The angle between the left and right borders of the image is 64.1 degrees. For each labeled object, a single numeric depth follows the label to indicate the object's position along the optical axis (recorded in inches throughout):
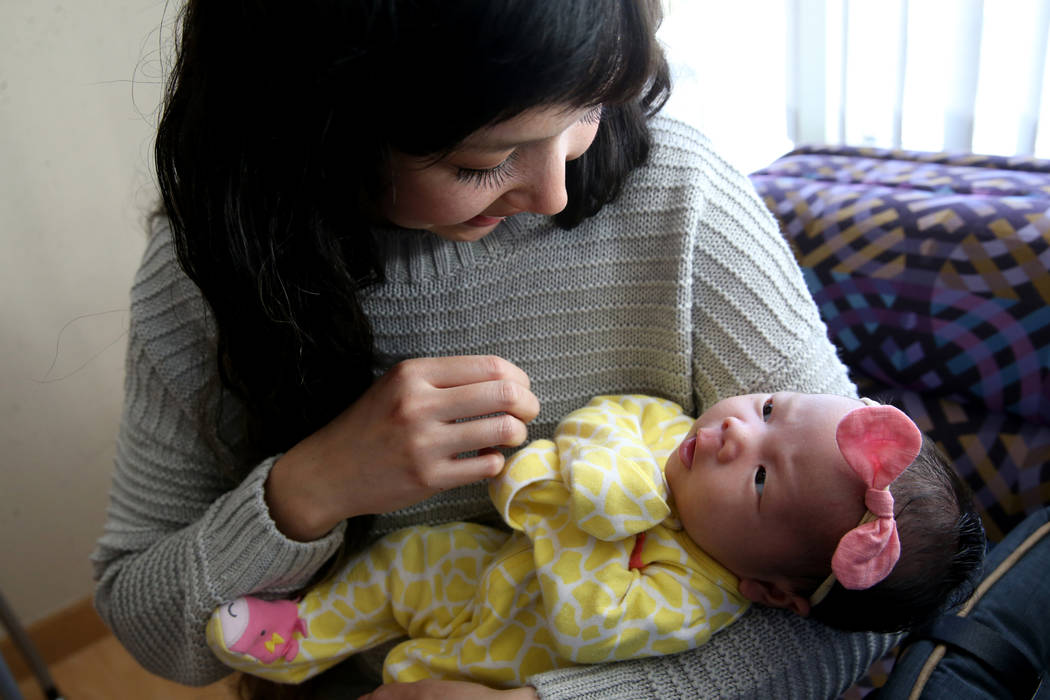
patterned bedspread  43.8
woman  28.2
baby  33.4
